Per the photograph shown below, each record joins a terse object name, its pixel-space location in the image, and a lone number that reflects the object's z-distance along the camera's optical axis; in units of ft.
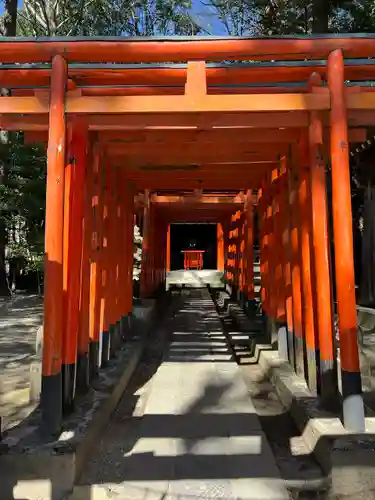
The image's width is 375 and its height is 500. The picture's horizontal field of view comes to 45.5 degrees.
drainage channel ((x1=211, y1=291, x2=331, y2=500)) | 10.03
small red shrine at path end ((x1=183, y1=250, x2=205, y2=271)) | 65.89
